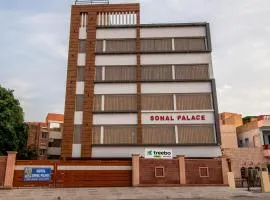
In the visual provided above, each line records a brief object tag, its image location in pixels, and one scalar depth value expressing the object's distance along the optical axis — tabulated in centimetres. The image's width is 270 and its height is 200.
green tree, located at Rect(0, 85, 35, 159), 2660
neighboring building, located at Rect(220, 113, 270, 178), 2766
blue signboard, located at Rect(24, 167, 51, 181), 1792
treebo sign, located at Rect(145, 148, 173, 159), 1924
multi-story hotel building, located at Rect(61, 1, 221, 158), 2163
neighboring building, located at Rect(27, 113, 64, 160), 4371
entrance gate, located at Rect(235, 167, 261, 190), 2201
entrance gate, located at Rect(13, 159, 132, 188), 1803
